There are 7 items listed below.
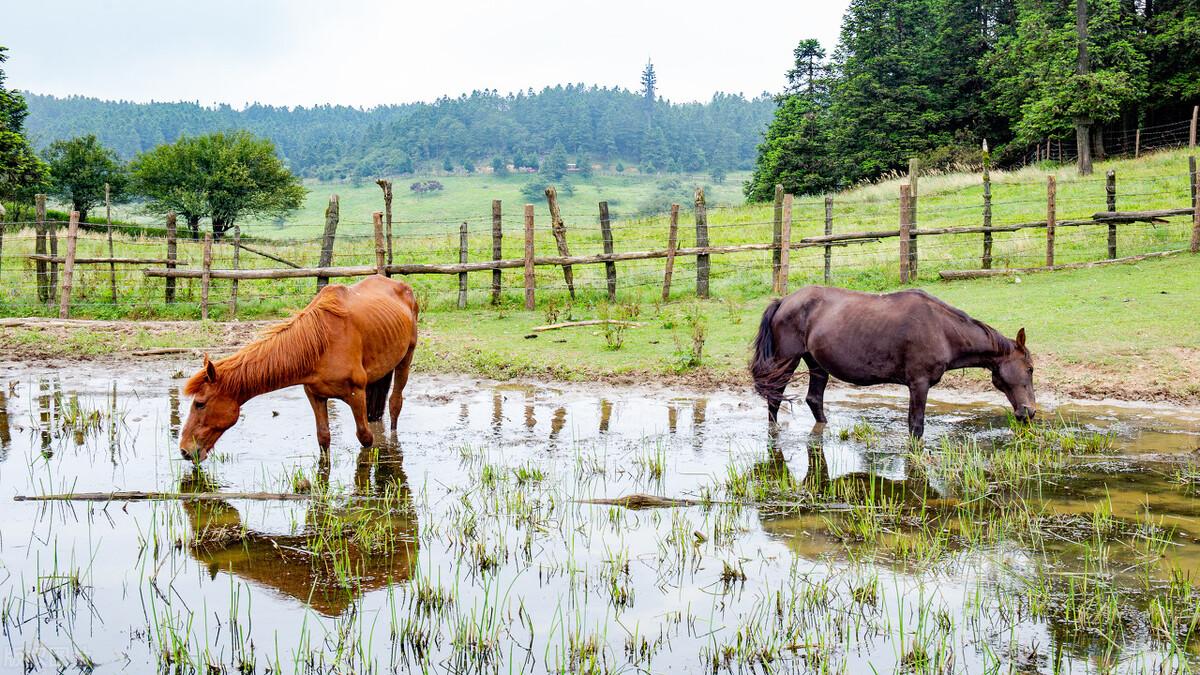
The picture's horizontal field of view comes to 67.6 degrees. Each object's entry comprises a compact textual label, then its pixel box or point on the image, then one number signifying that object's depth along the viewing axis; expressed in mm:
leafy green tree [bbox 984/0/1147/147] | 30906
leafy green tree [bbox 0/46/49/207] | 25688
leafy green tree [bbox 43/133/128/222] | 47406
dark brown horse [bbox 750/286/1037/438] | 7840
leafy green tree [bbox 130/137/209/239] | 44938
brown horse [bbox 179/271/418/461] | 6938
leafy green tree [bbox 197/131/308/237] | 44906
